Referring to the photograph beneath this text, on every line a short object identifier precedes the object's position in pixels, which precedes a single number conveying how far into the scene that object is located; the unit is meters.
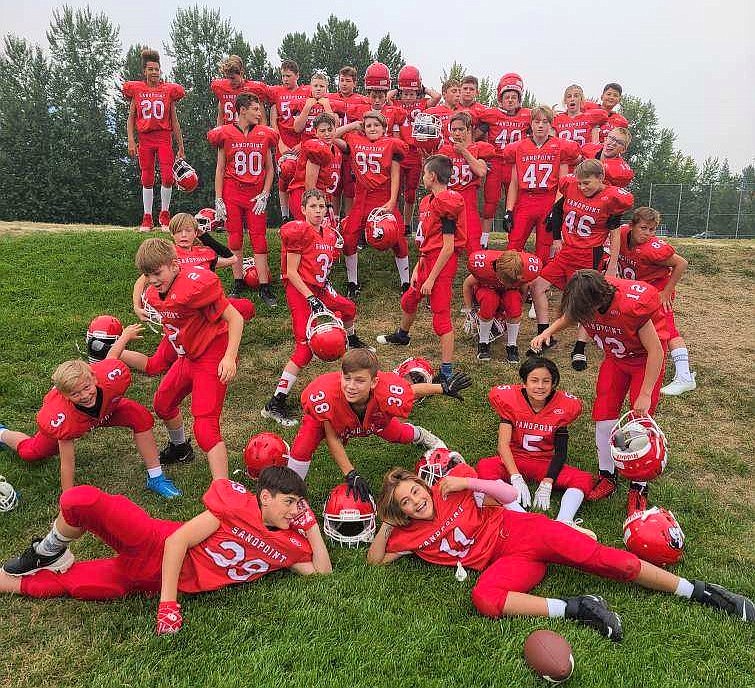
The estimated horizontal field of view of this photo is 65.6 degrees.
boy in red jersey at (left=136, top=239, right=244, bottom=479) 3.95
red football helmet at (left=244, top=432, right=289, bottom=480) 4.25
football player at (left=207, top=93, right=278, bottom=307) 7.13
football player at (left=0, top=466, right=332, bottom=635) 2.98
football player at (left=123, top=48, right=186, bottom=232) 8.41
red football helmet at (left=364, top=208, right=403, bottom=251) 6.88
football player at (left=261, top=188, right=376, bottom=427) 5.32
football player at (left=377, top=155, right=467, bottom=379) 5.76
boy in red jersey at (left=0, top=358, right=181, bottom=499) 3.79
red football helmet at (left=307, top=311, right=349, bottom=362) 4.62
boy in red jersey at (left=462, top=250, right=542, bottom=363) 6.22
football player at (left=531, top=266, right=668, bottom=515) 3.77
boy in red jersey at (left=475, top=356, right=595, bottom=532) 4.26
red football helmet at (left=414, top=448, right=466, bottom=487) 4.02
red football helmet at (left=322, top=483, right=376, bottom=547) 3.67
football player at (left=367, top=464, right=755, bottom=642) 3.10
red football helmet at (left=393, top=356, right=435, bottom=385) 5.20
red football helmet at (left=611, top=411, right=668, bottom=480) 3.71
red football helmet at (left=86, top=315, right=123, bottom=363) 4.68
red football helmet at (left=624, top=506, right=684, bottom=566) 3.46
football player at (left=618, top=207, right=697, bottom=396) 5.24
